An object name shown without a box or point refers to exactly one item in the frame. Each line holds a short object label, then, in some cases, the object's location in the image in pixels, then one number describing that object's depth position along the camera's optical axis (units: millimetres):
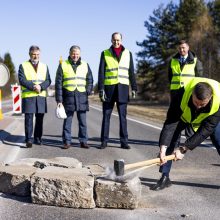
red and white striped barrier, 9760
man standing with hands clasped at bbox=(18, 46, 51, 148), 5806
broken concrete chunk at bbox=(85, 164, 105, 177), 3572
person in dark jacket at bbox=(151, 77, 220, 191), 2985
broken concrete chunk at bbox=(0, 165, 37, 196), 3368
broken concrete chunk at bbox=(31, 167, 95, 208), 3131
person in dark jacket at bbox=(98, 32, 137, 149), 5589
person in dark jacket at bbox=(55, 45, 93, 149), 5713
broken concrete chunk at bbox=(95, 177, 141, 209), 3145
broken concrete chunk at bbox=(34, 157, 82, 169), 3808
